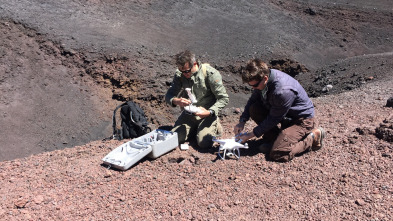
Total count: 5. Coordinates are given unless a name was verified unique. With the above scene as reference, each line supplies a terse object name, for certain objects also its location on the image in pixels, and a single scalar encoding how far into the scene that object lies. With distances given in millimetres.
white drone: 3932
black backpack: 5137
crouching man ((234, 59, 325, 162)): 3498
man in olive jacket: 4316
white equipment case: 3998
